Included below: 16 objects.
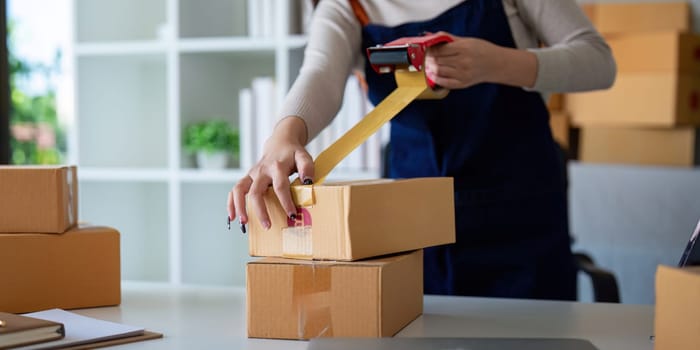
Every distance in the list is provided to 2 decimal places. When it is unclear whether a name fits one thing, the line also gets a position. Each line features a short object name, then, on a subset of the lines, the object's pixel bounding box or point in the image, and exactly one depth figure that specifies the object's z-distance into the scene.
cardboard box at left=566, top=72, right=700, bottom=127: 3.64
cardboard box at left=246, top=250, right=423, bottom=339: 1.94
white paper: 1.91
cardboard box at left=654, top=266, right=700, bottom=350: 1.72
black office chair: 2.78
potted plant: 4.06
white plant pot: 4.12
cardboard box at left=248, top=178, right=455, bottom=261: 1.96
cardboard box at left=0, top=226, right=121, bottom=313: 2.14
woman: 2.46
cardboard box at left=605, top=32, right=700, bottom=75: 3.63
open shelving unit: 4.06
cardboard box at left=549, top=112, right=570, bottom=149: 3.97
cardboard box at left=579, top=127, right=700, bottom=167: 3.78
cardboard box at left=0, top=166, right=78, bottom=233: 2.13
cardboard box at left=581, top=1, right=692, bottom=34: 3.80
